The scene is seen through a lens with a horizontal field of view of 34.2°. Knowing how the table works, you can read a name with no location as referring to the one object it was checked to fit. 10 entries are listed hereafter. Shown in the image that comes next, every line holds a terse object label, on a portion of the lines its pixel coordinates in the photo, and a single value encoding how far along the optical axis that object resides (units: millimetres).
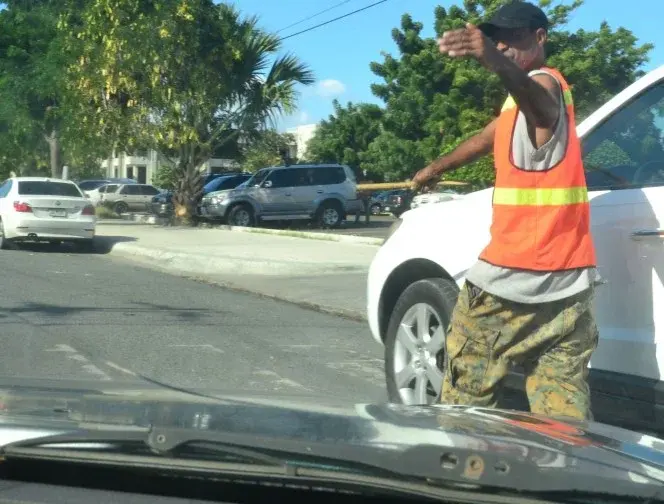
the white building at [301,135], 68306
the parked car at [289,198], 28234
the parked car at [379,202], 42594
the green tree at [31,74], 30062
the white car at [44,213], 18922
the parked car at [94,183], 44719
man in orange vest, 3785
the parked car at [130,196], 41375
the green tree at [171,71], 23812
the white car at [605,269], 4277
